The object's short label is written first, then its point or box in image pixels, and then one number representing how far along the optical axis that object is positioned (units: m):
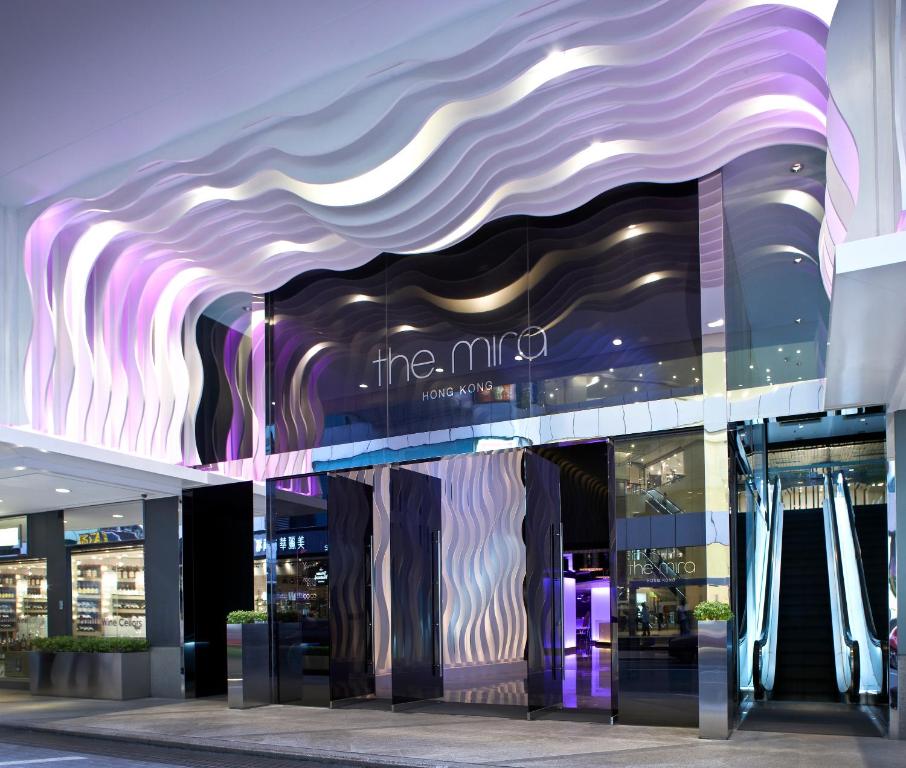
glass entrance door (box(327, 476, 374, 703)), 13.23
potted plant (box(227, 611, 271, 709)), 13.02
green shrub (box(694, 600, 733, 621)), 9.67
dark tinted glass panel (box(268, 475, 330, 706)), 13.38
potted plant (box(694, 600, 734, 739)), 9.48
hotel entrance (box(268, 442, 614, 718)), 11.87
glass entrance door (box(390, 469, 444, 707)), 12.65
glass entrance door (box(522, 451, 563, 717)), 11.32
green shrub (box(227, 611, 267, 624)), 13.19
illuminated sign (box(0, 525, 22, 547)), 18.22
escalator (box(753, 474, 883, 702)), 12.74
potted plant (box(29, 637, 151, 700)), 14.86
